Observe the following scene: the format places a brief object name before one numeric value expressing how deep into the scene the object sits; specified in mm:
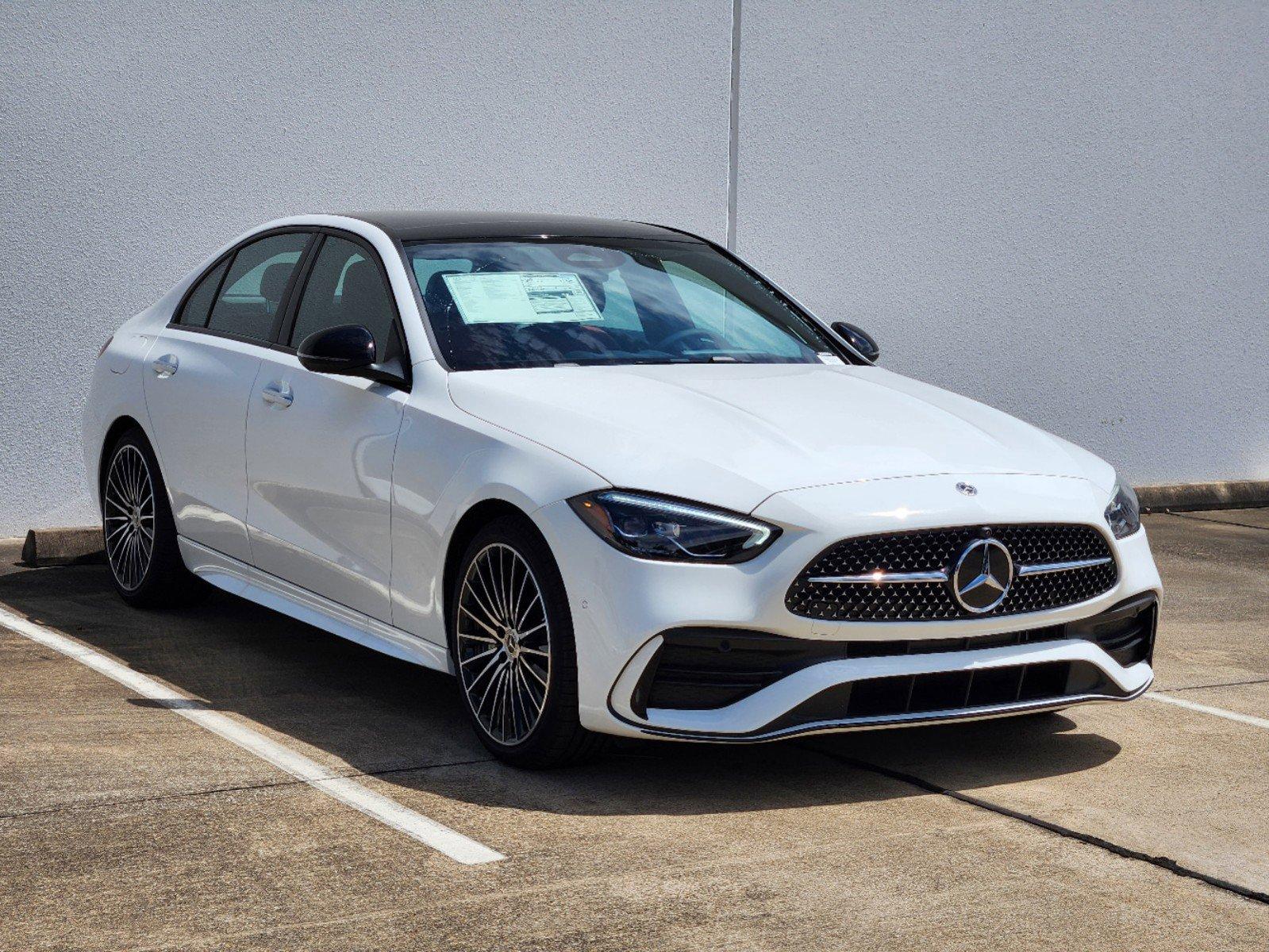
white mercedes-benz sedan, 4668
